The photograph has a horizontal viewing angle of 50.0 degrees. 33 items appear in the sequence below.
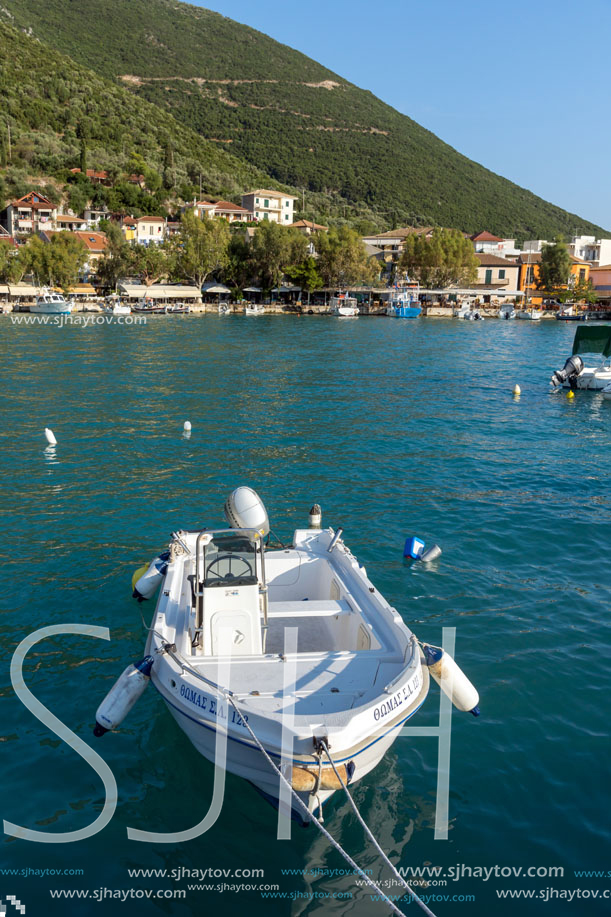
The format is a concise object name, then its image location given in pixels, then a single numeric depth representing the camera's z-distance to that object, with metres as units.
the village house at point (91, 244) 92.06
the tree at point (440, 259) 97.75
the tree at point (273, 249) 92.62
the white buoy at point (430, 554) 12.41
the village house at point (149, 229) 109.06
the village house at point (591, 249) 129.50
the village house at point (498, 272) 112.12
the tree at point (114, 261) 87.50
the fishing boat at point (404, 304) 89.88
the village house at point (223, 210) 117.81
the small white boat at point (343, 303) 90.18
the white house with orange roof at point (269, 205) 125.55
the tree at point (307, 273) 92.94
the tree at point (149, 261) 88.44
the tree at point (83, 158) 114.50
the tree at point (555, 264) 104.56
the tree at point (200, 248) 89.31
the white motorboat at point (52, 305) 74.06
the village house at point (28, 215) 102.14
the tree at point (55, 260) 81.62
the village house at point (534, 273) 111.71
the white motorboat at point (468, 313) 90.44
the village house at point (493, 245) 126.31
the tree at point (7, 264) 79.88
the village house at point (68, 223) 105.44
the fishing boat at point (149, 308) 82.12
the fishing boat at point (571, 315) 93.85
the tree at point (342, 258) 93.50
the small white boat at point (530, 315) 92.69
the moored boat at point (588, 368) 33.34
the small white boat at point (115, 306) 76.25
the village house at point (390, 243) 111.56
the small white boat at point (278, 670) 5.61
